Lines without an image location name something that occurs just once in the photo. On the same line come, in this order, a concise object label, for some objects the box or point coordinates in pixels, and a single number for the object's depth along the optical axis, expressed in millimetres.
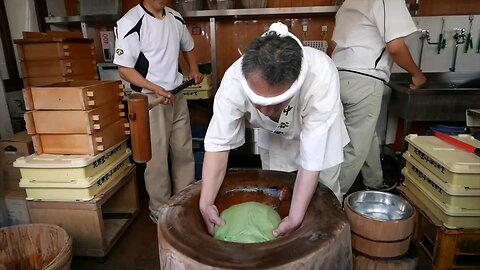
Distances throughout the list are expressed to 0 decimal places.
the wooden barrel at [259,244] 883
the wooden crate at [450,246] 1678
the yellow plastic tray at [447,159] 1595
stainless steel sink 2637
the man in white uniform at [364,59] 2180
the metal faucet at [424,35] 3307
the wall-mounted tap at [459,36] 3271
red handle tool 1706
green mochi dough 1146
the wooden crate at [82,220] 1968
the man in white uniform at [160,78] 2207
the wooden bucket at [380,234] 1229
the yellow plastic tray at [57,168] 1890
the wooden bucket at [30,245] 1750
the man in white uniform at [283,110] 964
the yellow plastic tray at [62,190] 1929
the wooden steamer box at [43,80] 2736
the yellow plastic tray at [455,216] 1649
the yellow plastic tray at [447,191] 1618
